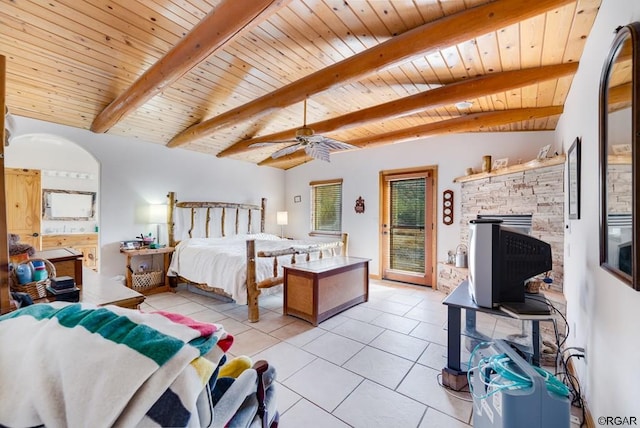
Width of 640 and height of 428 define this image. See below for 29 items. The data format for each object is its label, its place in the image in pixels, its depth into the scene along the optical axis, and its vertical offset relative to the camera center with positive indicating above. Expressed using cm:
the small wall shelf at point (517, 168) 307 +59
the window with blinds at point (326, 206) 611 +17
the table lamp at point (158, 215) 461 -3
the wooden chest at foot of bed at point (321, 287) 318 -91
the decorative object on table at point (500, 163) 397 +74
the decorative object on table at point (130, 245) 422 -49
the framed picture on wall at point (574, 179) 212 +29
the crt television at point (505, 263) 174 -31
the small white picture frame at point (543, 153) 337 +76
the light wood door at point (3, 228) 109 -6
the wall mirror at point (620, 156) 99 +24
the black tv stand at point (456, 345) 197 -96
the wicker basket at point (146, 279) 425 -105
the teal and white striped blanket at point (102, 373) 60 -37
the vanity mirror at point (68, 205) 518 +17
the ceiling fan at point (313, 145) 303 +84
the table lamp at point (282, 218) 661 -11
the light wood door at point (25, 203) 434 +16
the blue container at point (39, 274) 145 -32
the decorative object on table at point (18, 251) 150 -21
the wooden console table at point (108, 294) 148 -47
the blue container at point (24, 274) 139 -31
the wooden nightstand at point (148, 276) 422 -99
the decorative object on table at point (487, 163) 407 +76
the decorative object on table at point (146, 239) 441 -41
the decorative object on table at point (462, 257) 425 -66
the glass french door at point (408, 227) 492 -25
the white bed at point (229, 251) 336 -54
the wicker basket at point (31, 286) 138 -38
